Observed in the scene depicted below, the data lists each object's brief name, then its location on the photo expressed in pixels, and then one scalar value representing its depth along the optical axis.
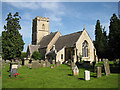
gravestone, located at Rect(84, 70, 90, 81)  9.74
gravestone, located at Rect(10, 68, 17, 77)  10.81
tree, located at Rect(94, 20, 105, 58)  36.89
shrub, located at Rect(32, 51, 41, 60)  35.56
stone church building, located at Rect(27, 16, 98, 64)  29.72
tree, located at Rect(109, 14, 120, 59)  16.77
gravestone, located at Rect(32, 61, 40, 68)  18.24
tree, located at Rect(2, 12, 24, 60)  30.53
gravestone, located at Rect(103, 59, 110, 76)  11.05
